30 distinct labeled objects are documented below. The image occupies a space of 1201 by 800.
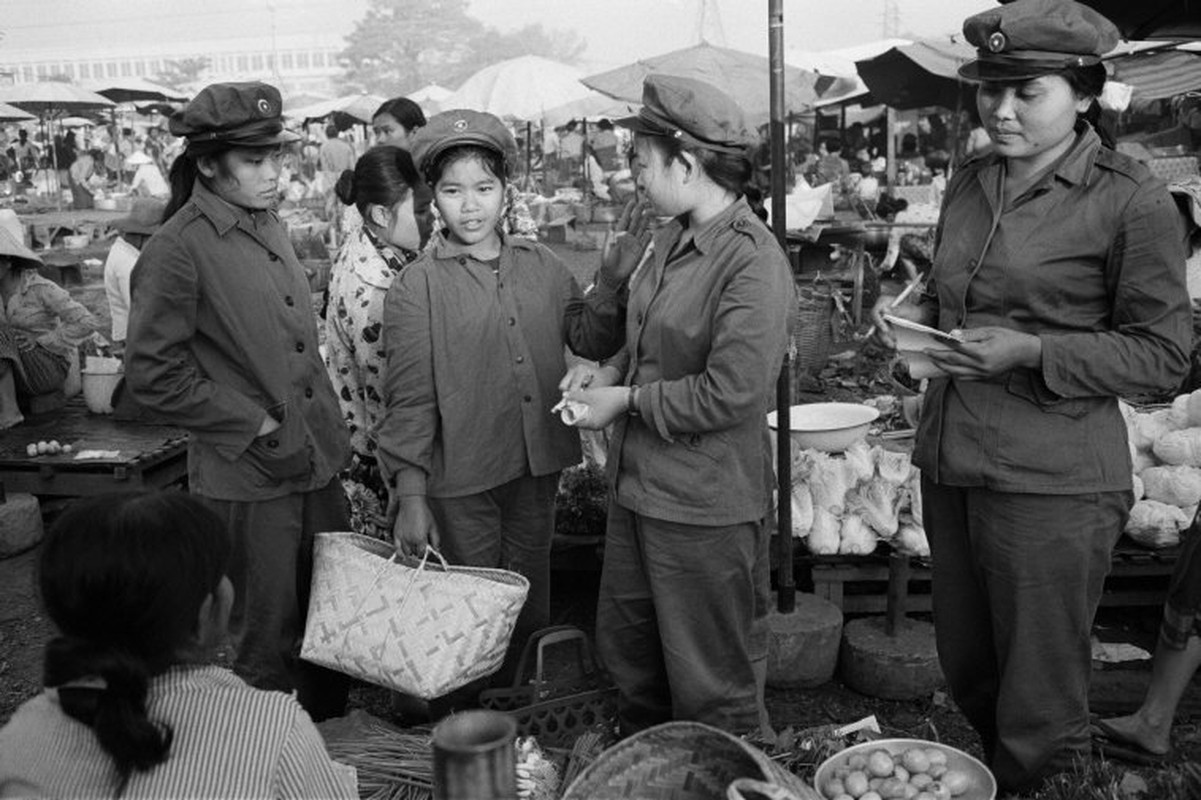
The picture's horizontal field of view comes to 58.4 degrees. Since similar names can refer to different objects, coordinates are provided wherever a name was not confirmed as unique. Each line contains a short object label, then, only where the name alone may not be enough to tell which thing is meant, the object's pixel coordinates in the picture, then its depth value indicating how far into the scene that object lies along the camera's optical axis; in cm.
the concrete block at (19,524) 517
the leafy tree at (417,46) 5919
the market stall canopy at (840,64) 1598
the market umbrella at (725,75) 1169
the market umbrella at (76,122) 3091
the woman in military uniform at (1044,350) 229
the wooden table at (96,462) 519
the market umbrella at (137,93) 2173
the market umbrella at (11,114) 1764
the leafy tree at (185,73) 5722
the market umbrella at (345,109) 1995
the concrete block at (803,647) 368
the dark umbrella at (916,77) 1239
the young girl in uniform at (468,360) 284
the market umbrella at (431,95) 2116
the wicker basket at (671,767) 192
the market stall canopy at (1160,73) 1226
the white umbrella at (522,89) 1590
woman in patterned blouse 350
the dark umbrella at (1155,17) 391
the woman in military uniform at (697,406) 245
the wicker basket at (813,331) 754
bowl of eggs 230
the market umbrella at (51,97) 1911
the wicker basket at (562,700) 275
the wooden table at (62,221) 1634
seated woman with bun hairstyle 149
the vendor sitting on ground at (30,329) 594
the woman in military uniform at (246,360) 269
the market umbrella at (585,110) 1626
